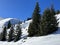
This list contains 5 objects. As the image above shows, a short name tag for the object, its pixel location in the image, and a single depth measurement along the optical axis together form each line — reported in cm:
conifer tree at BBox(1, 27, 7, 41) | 2572
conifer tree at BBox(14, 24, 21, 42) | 2007
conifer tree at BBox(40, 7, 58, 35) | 1470
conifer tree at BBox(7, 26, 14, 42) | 2271
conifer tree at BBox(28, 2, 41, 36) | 1780
